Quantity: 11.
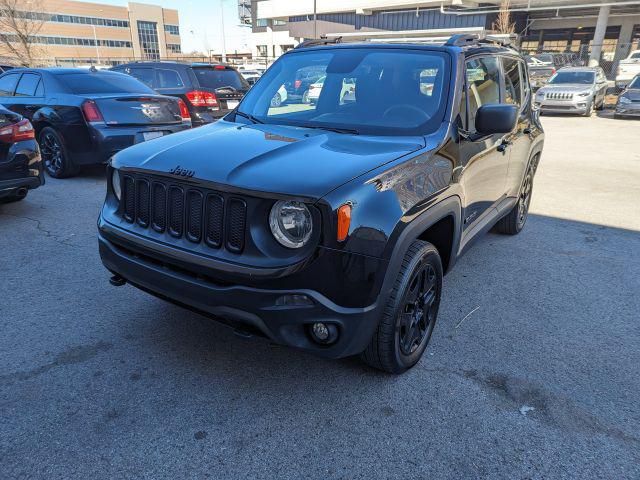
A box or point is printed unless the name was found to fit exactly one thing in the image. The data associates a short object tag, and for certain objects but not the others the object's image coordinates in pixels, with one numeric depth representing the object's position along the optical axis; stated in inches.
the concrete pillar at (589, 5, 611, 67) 1266.0
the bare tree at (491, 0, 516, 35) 1291.8
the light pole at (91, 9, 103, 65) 3279.3
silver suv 683.4
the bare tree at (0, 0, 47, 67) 1069.1
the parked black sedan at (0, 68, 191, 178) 275.7
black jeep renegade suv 88.2
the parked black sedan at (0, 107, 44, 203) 205.8
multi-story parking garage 1323.8
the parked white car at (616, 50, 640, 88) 949.2
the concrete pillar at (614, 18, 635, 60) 1350.9
